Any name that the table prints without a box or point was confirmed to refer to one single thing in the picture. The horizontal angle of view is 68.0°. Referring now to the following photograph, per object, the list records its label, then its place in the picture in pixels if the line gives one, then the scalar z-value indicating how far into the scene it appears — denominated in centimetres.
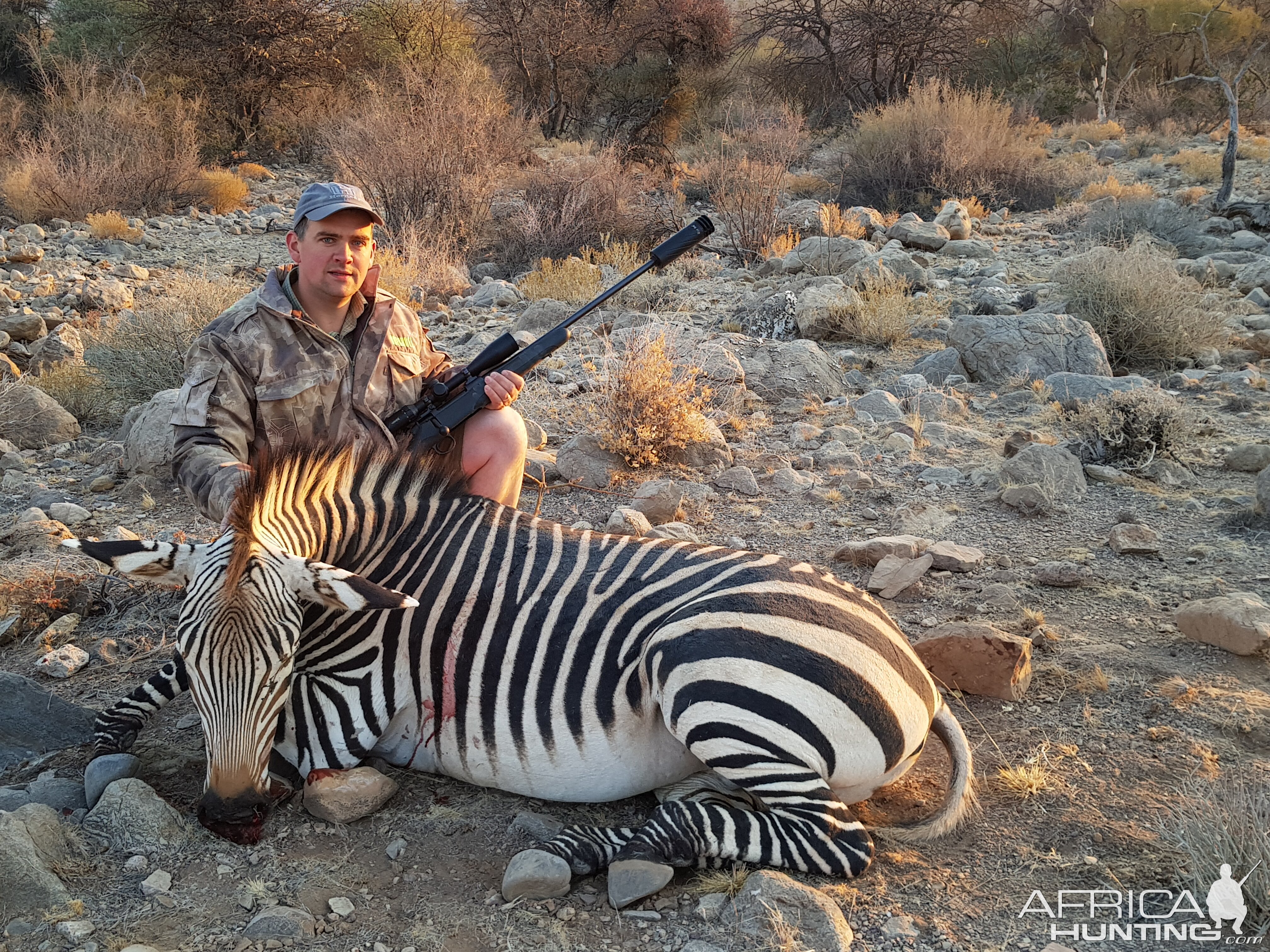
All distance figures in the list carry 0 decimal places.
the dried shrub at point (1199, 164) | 1630
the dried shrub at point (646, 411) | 625
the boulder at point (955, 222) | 1320
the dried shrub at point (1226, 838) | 257
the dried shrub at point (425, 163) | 1248
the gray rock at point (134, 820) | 288
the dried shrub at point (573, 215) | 1263
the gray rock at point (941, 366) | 805
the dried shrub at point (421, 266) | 1041
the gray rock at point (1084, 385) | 721
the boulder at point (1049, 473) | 572
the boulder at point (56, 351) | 854
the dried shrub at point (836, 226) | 1265
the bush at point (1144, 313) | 829
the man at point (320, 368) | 370
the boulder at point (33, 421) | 700
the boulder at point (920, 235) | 1258
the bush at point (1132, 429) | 612
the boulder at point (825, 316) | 915
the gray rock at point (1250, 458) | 594
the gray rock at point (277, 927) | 255
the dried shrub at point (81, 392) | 758
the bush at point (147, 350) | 754
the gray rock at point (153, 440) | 606
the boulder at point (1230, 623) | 381
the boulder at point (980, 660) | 368
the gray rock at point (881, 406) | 714
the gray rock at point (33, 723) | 337
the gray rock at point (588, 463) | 618
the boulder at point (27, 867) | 259
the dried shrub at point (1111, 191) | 1488
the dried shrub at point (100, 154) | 1399
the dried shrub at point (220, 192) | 1548
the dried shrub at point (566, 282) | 1030
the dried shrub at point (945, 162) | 1566
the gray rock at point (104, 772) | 309
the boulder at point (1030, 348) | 791
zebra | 273
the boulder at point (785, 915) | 251
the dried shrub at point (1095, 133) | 2111
